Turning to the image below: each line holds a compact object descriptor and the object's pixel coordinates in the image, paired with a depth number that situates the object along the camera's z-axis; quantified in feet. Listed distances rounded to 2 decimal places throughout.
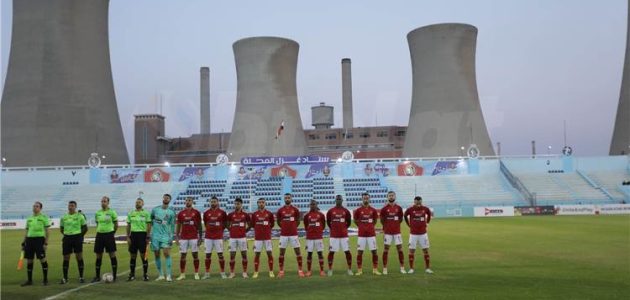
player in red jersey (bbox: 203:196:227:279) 39.83
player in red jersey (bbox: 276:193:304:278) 39.96
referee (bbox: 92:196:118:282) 38.42
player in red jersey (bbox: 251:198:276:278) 39.83
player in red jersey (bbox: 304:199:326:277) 39.65
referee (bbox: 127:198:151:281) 39.06
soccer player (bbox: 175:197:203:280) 39.50
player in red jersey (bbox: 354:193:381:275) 39.86
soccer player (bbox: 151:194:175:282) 38.73
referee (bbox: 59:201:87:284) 38.52
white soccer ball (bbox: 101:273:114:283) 37.42
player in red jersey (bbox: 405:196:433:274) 40.14
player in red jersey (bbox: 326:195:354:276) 39.63
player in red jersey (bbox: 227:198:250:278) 39.75
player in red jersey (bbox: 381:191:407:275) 40.73
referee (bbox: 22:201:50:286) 38.63
